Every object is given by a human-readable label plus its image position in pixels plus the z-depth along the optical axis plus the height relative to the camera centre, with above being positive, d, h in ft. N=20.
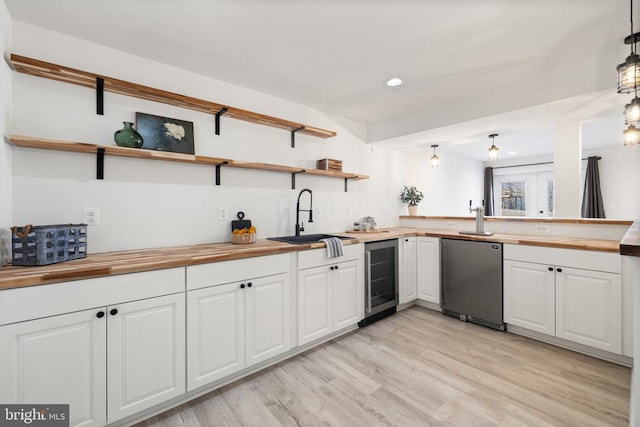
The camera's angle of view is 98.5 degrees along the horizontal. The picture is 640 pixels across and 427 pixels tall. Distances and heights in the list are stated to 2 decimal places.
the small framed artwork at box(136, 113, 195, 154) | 6.68 +2.02
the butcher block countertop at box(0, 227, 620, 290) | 4.15 -0.88
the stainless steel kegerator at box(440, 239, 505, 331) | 8.93 -2.33
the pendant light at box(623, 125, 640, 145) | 6.40 +1.82
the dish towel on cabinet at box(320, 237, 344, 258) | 7.91 -0.99
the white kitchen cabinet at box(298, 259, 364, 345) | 7.49 -2.53
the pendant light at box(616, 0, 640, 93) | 5.21 +2.69
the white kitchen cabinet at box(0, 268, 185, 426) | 4.00 -2.15
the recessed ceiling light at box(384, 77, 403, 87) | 8.15 +3.96
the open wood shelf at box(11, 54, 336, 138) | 5.37 +2.87
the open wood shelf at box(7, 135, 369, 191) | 5.19 +1.35
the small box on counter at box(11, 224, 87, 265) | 4.60 -0.53
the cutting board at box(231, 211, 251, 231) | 8.04 -0.29
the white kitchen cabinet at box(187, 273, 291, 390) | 5.61 -2.53
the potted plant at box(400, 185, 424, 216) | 13.67 +0.74
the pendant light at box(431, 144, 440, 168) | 13.71 +2.59
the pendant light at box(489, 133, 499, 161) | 11.26 +2.54
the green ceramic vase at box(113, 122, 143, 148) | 6.07 +1.70
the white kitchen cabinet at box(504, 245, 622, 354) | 6.99 -2.25
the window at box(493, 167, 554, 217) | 21.75 +1.74
